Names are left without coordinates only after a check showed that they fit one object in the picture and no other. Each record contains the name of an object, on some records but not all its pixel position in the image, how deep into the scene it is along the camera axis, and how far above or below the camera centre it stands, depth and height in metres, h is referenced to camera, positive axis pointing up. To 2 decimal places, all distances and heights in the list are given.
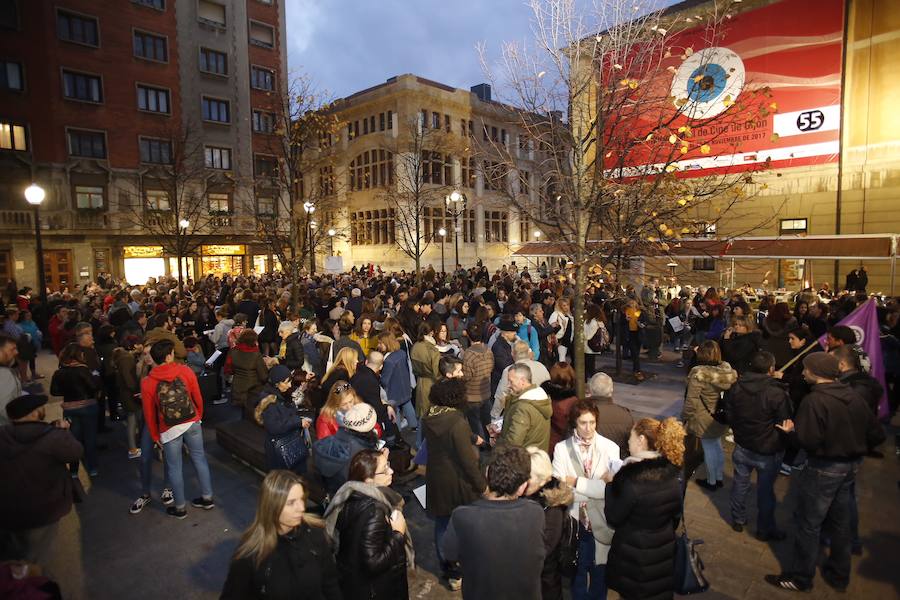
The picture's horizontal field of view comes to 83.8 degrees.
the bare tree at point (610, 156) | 6.62 +1.43
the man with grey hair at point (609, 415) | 4.58 -1.43
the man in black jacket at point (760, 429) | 4.88 -1.69
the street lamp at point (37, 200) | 11.95 +1.72
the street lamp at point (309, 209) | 15.93 +1.82
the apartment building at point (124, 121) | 28.17 +9.34
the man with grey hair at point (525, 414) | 4.50 -1.39
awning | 15.72 +0.32
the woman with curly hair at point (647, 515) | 3.23 -1.66
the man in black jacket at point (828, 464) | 4.23 -1.78
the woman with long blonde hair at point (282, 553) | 2.55 -1.51
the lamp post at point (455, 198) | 18.83 +2.53
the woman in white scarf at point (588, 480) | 3.83 -1.70
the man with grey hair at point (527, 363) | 5.91 -1.39
